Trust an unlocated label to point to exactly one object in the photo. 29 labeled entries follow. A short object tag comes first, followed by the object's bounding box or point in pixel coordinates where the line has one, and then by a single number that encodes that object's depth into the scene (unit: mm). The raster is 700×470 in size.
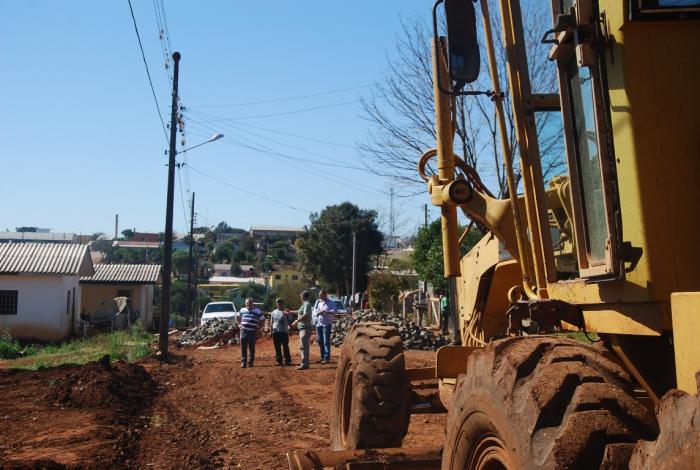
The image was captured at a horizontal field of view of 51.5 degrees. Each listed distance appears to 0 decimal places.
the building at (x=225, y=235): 154925
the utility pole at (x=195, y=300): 53150
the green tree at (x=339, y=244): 58531
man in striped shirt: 19406
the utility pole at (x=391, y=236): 55106
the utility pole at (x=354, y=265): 50619
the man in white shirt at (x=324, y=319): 19125
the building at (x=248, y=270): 101125
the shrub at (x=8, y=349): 25344
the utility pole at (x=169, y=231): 22422
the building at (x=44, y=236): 93875
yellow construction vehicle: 2387
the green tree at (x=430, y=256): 26609
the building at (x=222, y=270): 111388
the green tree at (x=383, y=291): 44406
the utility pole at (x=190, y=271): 46372
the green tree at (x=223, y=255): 120188
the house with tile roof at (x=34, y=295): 32406
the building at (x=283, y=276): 81719
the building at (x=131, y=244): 138875
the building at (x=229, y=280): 90125
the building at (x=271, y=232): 146375
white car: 35031
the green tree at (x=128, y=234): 172750
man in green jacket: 18297
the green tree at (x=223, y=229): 159512
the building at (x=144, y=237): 166875
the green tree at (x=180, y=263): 91250
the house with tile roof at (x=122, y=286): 46094
